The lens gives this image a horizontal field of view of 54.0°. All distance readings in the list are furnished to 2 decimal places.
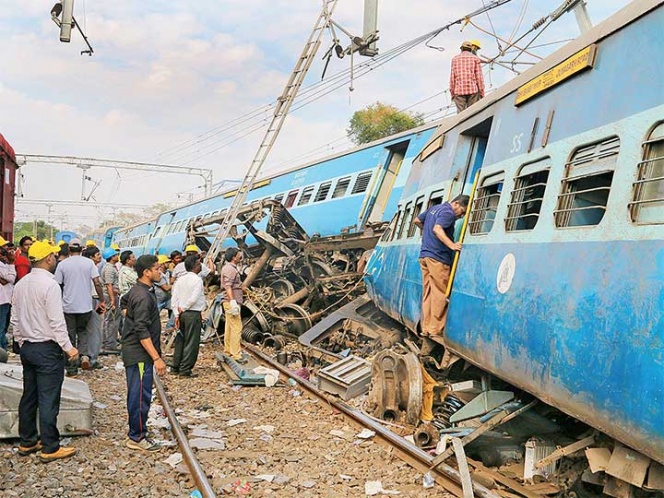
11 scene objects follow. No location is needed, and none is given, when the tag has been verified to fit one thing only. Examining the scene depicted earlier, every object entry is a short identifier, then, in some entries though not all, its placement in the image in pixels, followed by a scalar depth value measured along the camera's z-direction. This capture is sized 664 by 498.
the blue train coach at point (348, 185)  14.00
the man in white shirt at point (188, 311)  9.33
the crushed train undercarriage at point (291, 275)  12.35
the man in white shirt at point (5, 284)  9.10
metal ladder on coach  15.21
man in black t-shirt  5.92
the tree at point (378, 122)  40.53
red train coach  12.98
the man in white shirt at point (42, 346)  5.37
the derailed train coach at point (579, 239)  3.21
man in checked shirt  9.36
